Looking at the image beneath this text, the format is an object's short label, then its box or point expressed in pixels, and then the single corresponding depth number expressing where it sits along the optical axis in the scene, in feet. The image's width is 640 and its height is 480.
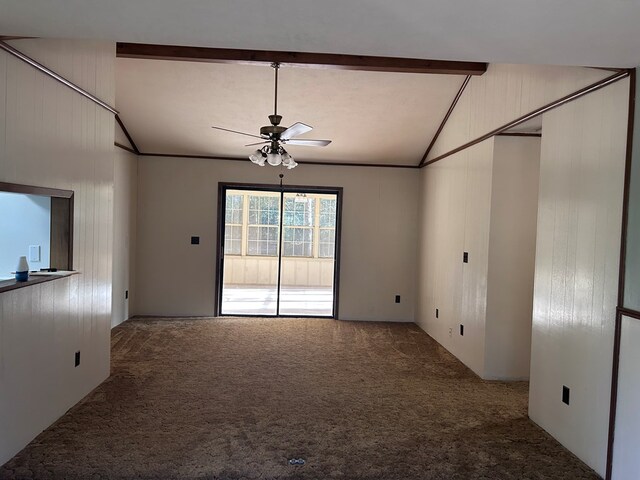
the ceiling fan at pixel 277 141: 13.34
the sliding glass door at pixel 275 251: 23.03
